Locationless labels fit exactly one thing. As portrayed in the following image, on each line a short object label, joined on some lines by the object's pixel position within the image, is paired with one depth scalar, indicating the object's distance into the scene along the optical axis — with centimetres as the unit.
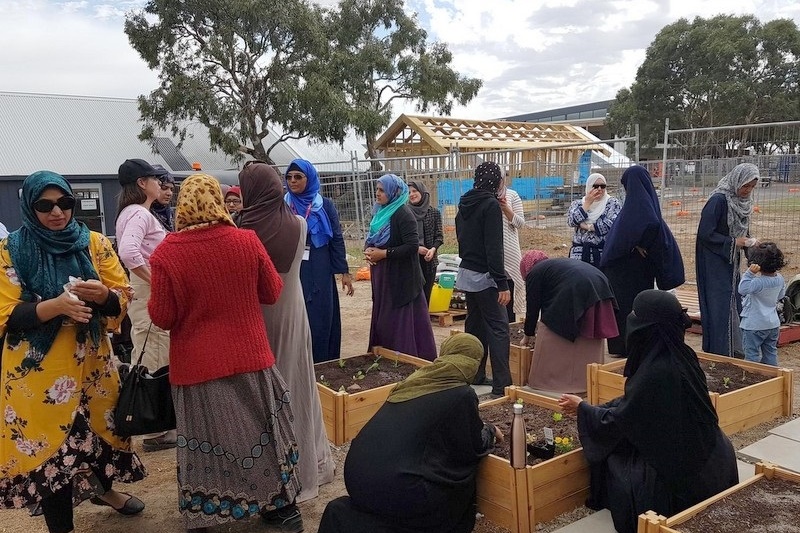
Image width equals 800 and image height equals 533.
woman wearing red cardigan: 270
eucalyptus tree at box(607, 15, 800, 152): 3200
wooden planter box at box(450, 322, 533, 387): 541
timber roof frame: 1773
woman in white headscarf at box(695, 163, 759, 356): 541
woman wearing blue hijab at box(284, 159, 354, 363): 471
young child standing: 512
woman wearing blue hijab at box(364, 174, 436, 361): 504
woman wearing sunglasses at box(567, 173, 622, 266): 611
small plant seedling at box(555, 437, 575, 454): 348
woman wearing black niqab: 279
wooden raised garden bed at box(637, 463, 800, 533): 259
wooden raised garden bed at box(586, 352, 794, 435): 411
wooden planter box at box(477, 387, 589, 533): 307
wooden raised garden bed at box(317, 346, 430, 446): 428
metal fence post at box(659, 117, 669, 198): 869
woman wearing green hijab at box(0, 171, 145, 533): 268
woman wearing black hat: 388
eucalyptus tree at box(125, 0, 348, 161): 2025
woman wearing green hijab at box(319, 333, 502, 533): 263
